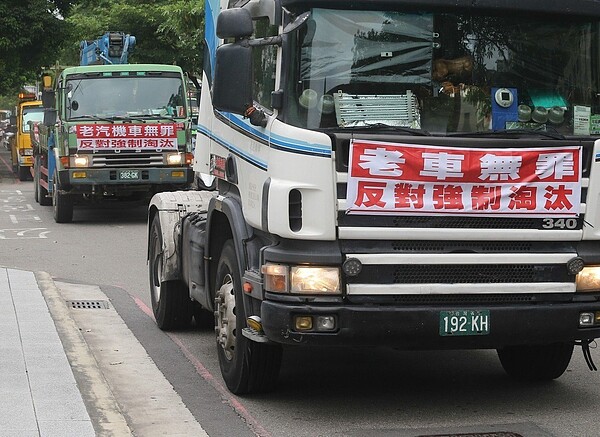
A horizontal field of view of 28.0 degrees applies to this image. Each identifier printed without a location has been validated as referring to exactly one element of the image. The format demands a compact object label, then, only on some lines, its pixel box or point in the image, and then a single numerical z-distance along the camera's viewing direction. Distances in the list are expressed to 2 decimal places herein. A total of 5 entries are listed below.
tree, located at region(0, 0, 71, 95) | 38.22
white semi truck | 6.65
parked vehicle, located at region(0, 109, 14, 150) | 40.44
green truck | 19.62
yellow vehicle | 34.62
